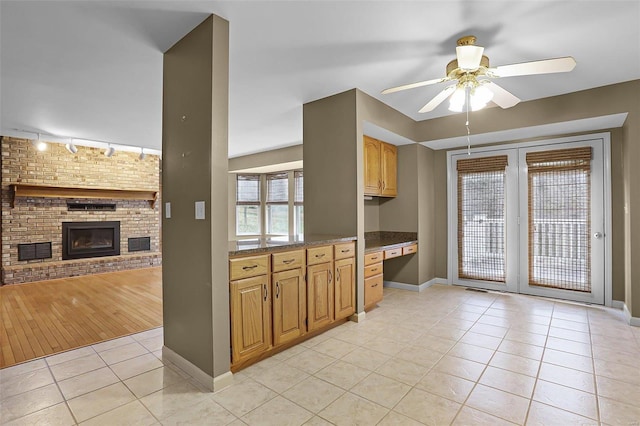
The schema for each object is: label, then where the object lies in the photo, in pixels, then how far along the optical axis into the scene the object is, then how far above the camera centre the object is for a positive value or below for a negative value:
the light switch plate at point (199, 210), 2.23 +0.03
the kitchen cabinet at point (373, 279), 3.71 -0.76
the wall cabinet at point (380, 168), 4.23 +0.63
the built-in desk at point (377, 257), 3.72 -0.54
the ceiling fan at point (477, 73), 2.11 +0.98
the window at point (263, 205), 7.76 +0.23
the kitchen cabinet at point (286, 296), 2.38 -0.70
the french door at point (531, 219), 4.04 -0.10
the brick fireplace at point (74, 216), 5.45 +0.00
